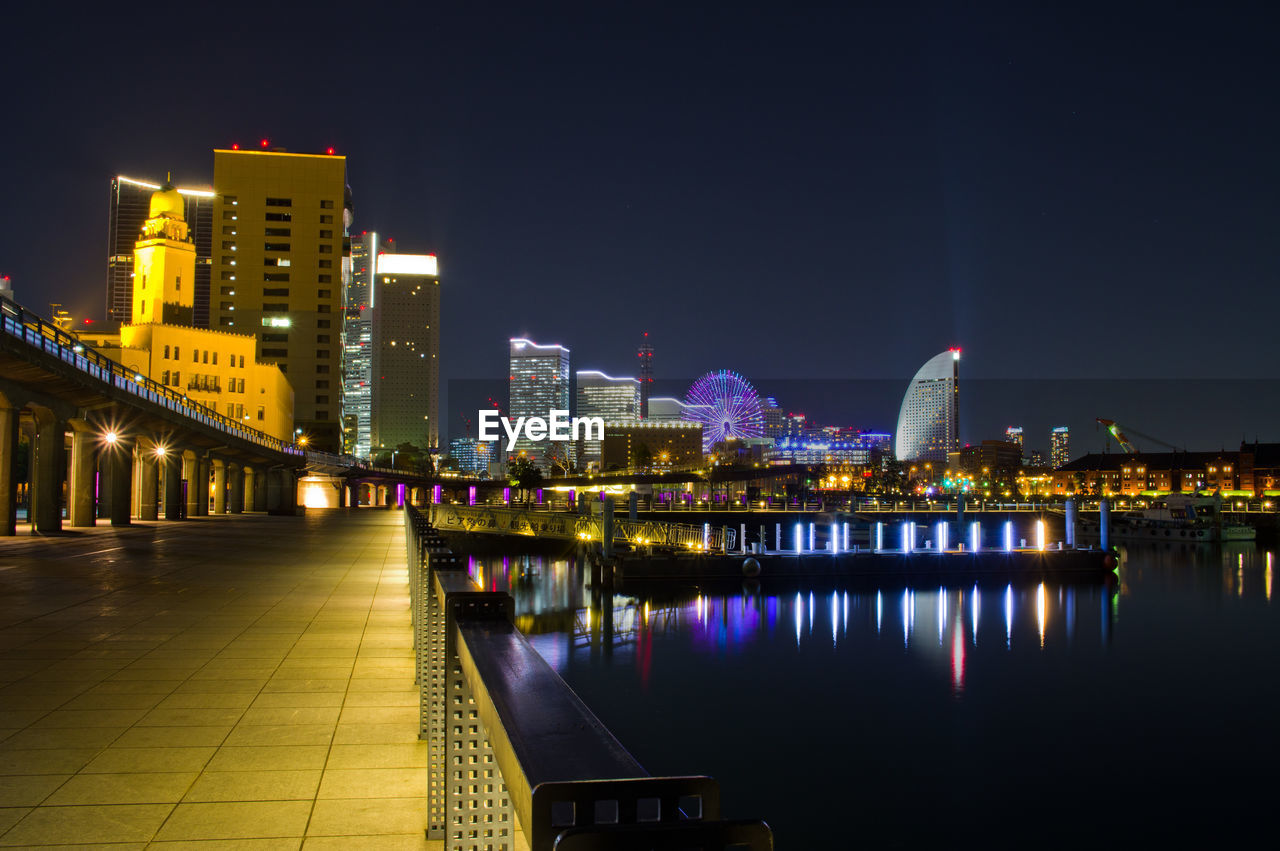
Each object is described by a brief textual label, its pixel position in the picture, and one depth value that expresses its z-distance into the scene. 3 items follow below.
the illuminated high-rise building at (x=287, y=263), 134.50
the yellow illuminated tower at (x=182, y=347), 80.09
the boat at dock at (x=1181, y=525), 97.50
